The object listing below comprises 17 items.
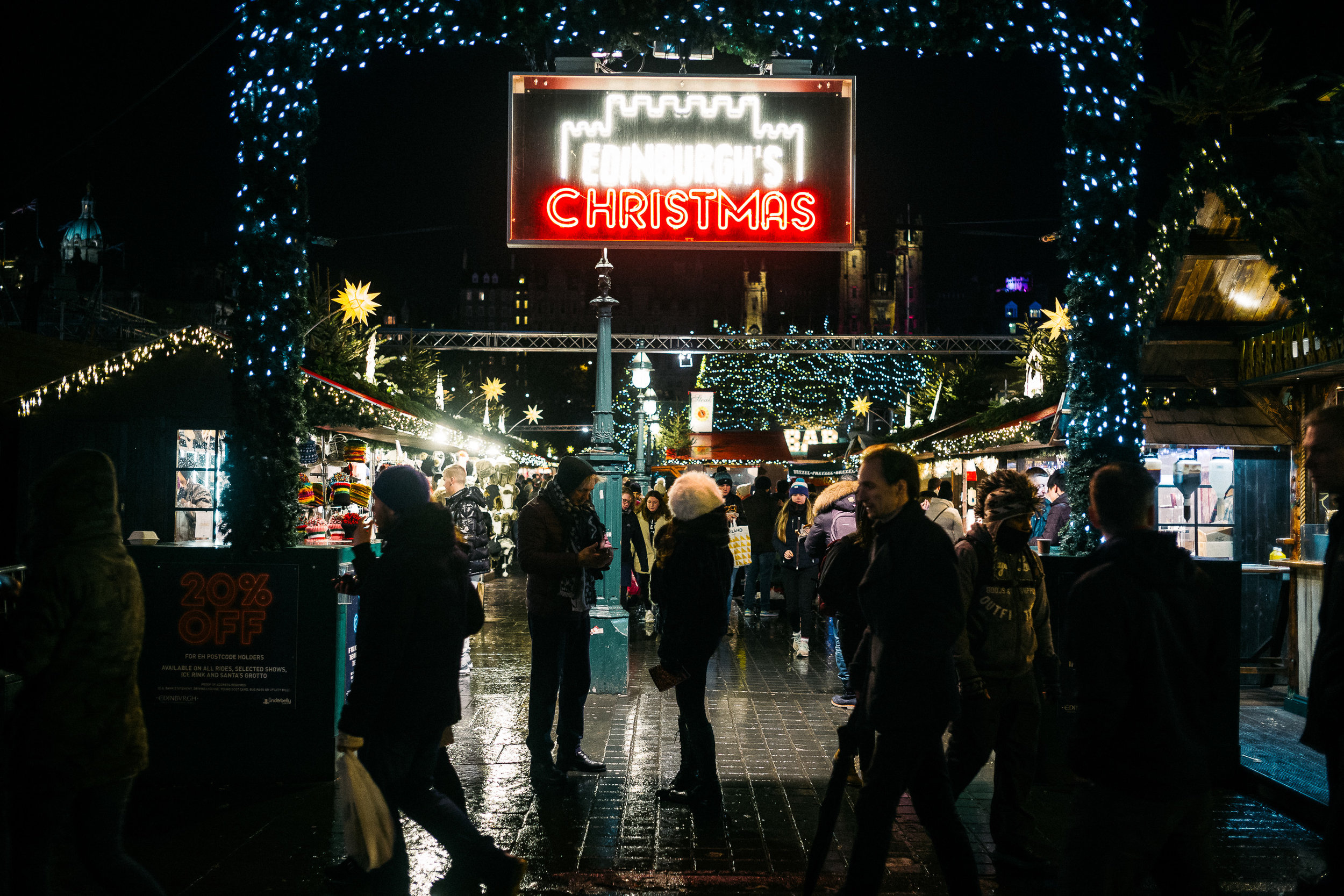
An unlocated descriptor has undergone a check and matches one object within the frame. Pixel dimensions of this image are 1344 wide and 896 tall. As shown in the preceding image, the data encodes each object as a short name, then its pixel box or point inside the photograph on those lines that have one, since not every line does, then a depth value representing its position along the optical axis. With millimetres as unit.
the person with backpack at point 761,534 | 13945
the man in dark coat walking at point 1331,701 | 2699
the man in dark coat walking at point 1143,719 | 2785
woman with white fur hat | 5383
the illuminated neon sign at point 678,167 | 7543
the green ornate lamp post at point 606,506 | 8633
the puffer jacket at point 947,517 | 8094
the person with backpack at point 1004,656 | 4629
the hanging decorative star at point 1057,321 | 14526
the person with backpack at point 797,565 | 11047
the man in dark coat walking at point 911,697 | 3578
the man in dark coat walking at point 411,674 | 3557
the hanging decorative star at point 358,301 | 15875
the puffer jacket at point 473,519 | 9219
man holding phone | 6031
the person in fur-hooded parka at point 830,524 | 7859
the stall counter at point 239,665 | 5867
